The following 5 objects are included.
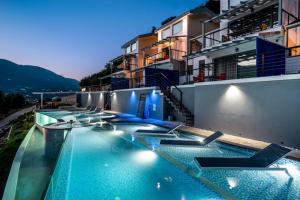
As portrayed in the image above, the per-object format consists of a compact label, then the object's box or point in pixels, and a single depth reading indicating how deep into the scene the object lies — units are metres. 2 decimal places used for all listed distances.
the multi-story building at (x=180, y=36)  23.22
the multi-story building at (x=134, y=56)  31.33
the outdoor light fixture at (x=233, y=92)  11.06
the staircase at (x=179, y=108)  14.84
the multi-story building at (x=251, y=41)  12.34
